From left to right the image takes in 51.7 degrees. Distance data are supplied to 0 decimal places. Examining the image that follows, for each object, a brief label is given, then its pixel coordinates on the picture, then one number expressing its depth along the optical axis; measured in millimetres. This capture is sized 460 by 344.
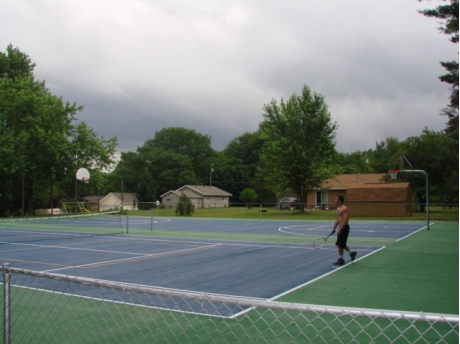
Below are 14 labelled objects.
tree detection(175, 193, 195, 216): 52084
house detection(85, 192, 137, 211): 90688
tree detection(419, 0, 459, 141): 14969
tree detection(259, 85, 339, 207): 49375
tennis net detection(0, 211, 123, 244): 24438
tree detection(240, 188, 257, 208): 80188
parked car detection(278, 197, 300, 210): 60531
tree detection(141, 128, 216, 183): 110625
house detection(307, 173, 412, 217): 43938
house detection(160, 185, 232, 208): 85625
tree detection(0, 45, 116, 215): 48000
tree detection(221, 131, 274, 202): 93938
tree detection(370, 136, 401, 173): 94781
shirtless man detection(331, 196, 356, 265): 13828
